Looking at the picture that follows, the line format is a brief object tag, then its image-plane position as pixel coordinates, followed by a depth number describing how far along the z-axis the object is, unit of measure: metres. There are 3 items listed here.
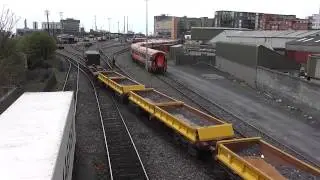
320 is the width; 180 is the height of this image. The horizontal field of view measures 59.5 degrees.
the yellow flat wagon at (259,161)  8.00
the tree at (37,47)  31.65
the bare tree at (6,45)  21.11
